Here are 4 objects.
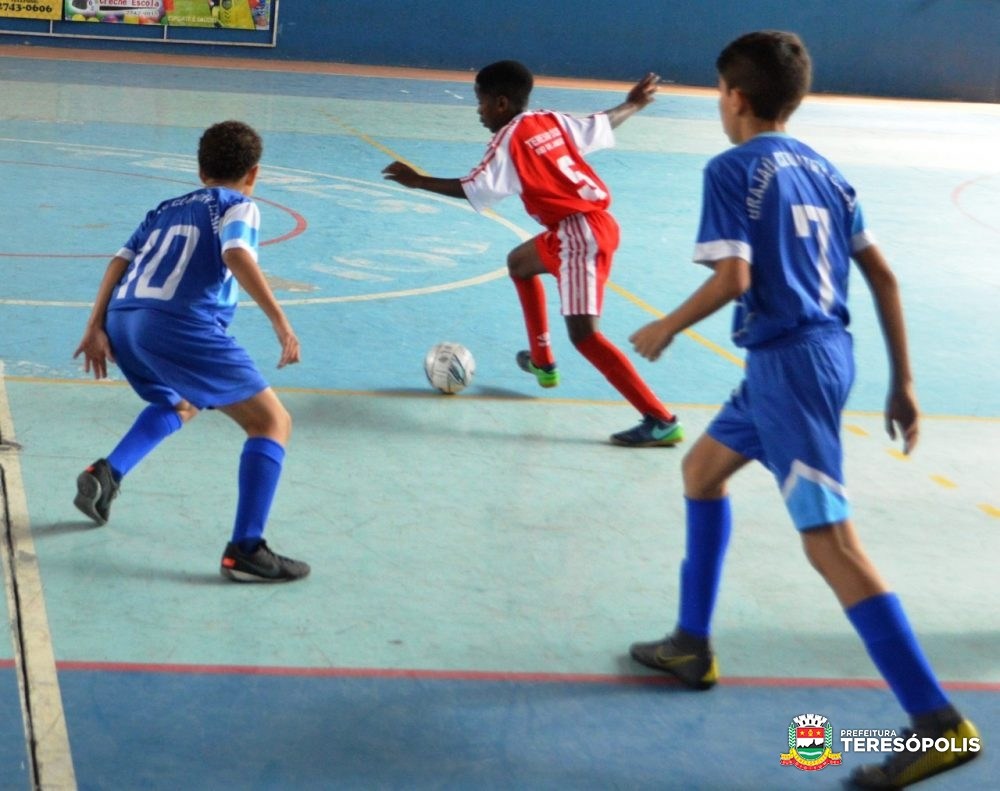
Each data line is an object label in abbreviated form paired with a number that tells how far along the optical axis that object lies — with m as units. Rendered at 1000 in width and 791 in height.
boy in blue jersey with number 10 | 3.93
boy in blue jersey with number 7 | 3.02
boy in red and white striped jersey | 5.51
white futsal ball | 5.99
